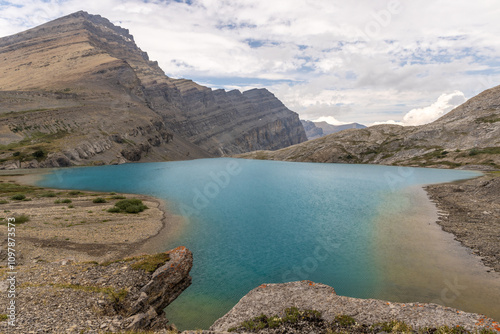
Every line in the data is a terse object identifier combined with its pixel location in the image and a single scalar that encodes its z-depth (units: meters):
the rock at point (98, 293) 13.83
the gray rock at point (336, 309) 15.06
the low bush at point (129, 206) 47.69
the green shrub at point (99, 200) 54.03
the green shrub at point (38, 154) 149.70
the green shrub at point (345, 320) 15.41
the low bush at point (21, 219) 35.91
